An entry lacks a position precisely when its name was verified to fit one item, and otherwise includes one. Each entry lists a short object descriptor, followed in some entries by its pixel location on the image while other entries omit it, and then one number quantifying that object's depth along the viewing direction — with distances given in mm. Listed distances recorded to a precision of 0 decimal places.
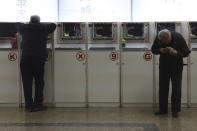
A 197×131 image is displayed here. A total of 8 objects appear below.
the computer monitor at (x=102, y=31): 5832
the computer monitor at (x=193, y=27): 5766
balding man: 4934
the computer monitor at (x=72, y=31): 5848
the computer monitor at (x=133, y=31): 5844
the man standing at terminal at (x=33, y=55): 5438
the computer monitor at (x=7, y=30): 5895
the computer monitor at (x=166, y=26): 5793
